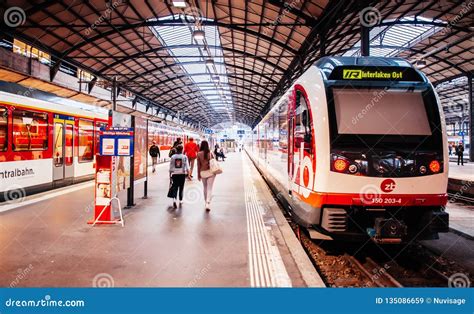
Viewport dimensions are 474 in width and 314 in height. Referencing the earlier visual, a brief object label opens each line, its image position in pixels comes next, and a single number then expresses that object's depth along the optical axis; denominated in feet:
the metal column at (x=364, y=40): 37.99
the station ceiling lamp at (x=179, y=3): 33.33
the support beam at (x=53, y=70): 58.49
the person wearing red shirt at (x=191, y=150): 44.65
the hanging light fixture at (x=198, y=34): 40.87
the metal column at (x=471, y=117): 74.27
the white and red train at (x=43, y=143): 25.93
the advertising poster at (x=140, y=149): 25.95
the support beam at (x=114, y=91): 58.82
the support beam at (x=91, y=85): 71.82
